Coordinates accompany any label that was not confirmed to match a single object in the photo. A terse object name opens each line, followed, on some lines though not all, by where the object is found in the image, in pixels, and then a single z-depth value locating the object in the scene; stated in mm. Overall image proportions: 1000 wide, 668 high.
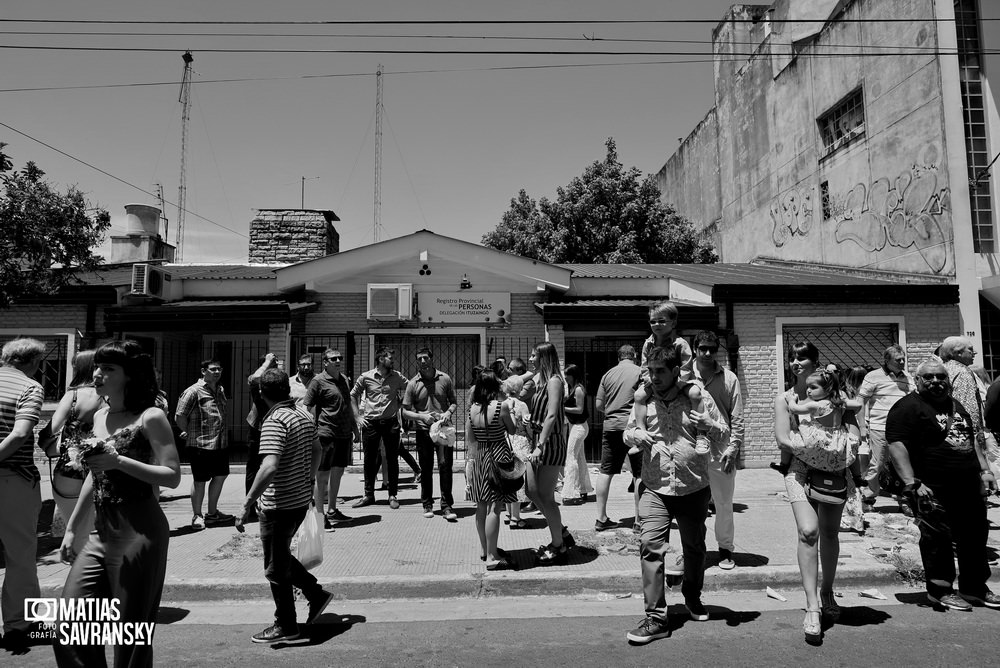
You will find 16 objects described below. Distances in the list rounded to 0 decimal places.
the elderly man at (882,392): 6836
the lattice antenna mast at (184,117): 12762
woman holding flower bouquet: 2791
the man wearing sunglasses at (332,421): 6820
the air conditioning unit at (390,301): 11922
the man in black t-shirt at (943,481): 4367
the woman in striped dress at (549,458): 5371
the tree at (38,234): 8109
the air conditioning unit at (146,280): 11148
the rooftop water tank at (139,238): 16422
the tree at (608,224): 21484
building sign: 12211
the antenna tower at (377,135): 18544
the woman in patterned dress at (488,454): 5262
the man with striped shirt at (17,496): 3822
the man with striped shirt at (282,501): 3939
